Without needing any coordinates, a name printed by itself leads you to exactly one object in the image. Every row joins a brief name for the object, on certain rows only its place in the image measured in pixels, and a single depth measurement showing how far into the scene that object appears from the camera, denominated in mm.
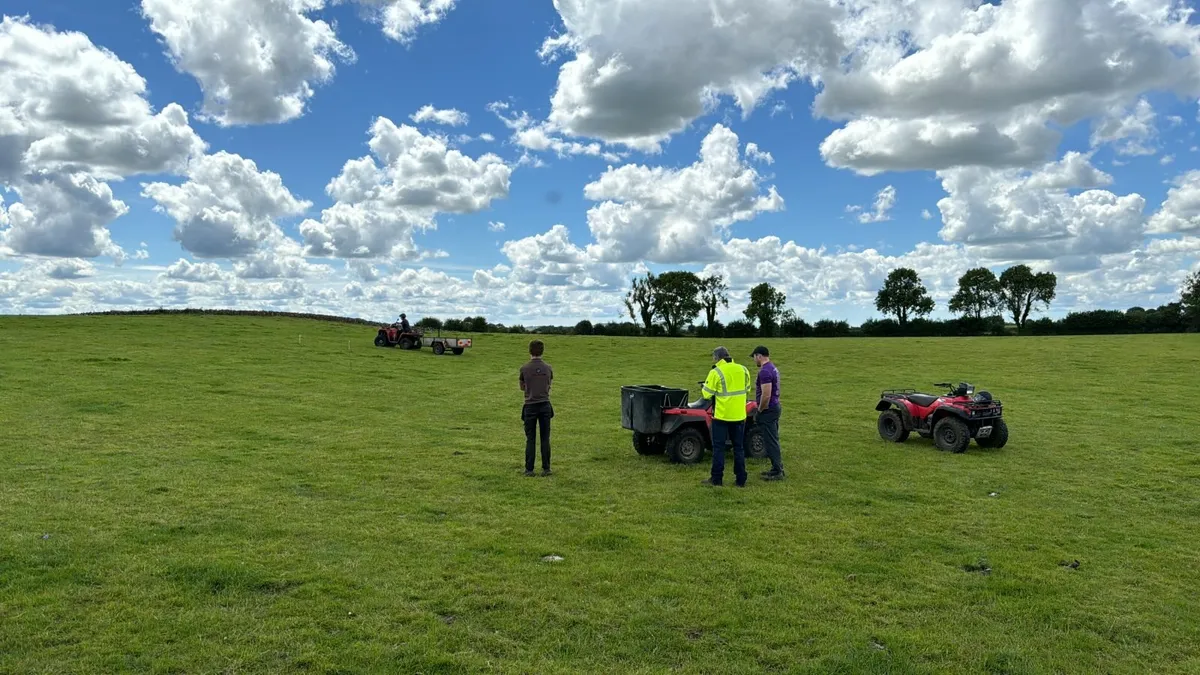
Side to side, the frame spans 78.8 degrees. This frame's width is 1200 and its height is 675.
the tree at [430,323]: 65275
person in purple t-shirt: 11945
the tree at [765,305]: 86688
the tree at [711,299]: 94500
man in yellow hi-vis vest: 11352
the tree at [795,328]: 81050
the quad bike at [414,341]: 38844
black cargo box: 13383
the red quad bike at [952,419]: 14898
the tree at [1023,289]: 92250
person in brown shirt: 11961
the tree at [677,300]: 93000
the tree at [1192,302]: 71738
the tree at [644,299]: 94375
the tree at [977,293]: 93750
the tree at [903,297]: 91812
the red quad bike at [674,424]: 13273
